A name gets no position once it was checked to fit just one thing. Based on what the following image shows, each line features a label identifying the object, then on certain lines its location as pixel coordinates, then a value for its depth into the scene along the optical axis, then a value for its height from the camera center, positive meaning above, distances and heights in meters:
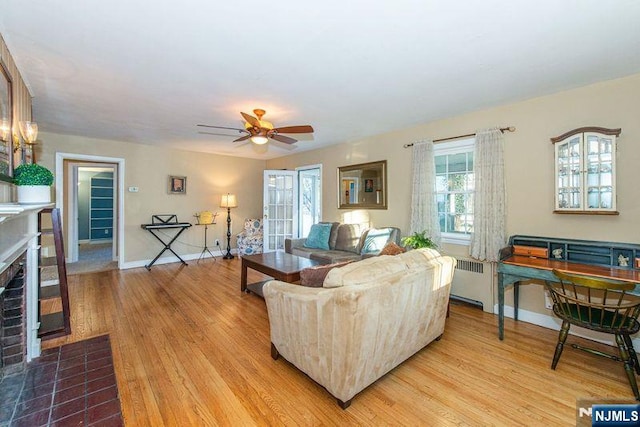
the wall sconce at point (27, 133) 2.30 +0.67
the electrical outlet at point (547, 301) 2.91 -0.90
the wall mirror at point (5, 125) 1.81 +0.60
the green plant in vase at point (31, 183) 2.03 +0.22
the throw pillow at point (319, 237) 4.87 -0.41
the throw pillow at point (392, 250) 2.79 -0.36
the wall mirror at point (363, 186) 4.54 +0.50
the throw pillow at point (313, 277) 2.05 -0.46
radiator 3.36 -0.85
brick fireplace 2.05 -0.85
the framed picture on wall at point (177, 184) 5.74 +0.60
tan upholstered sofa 1.68 -0.70
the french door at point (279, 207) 6.07 +0.15
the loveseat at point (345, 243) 4.14 -0.48
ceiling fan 3.13 +0.97
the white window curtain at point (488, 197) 3.20 +0.21
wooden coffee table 3.20 -0.65
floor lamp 6.07 +0.19
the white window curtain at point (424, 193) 3.78 +0.30
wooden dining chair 1.88 -0.76
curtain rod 3.14 +1.00
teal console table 2.41 -0.43
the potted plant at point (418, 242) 3.27 -0.32
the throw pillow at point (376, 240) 4.11 -0.39
